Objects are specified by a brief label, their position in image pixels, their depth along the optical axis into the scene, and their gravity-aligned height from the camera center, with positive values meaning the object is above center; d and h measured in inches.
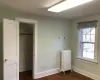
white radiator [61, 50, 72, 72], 134.4 -36.0
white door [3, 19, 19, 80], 87.1 -11.7
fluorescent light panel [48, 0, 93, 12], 69.0 +33.8
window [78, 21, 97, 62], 118.8 -1.3
